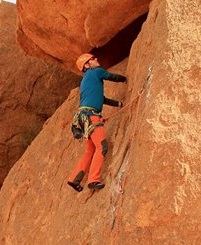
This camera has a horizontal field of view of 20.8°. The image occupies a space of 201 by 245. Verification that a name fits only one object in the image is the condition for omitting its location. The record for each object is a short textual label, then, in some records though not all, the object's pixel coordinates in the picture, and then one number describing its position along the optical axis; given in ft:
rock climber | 20.60
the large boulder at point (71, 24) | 25.23
